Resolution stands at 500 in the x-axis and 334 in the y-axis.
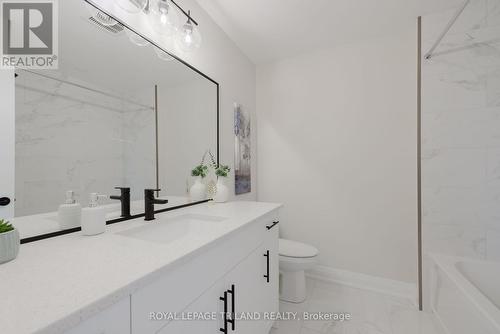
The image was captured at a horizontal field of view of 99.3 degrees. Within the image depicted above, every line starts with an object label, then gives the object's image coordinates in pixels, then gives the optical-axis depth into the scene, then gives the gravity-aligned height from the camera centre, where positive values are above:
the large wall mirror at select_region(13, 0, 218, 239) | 0.79 +0.21
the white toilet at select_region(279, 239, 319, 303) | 1.76 -0.87
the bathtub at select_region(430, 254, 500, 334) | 1.08 -0.77
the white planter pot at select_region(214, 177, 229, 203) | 1.66 -0.21
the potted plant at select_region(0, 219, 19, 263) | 0.58 -0.21
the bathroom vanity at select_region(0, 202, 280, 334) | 0.42 -0.29
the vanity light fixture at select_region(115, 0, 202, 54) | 1.09 +0.87
